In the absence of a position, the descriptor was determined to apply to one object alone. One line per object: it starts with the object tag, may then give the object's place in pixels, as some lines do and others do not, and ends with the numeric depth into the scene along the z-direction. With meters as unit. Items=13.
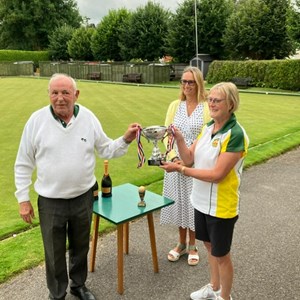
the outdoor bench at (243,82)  26.54
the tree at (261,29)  31.17
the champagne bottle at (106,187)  4.00
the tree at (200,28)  35.69
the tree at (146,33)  39.69
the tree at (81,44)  47.13
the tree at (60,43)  52.16
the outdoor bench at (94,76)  38.56
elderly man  2.95
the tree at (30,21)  62.72
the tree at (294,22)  24.19
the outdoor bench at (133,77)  33.88
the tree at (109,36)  43.56
